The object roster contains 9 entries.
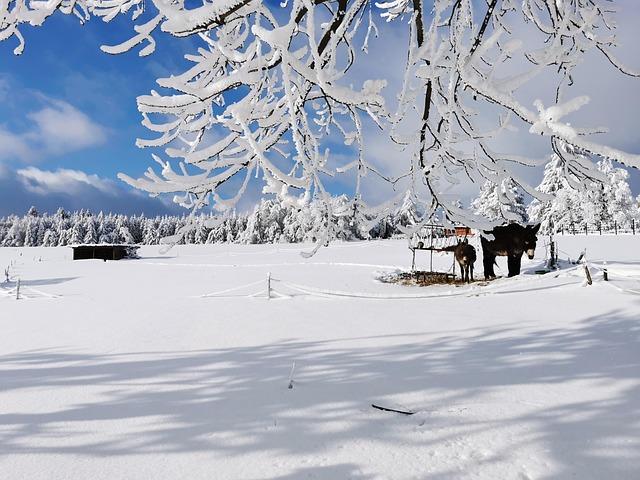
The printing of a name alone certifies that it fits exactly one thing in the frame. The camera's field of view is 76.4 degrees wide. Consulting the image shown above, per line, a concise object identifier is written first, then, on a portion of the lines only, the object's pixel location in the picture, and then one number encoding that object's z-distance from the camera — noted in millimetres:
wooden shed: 43156
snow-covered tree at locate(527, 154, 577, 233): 34375
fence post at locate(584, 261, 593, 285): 10633
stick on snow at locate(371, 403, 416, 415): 3396
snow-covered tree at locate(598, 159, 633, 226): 48406
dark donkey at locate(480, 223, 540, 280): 13109
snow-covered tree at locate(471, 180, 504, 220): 37250
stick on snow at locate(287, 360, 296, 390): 4098
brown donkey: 14898
